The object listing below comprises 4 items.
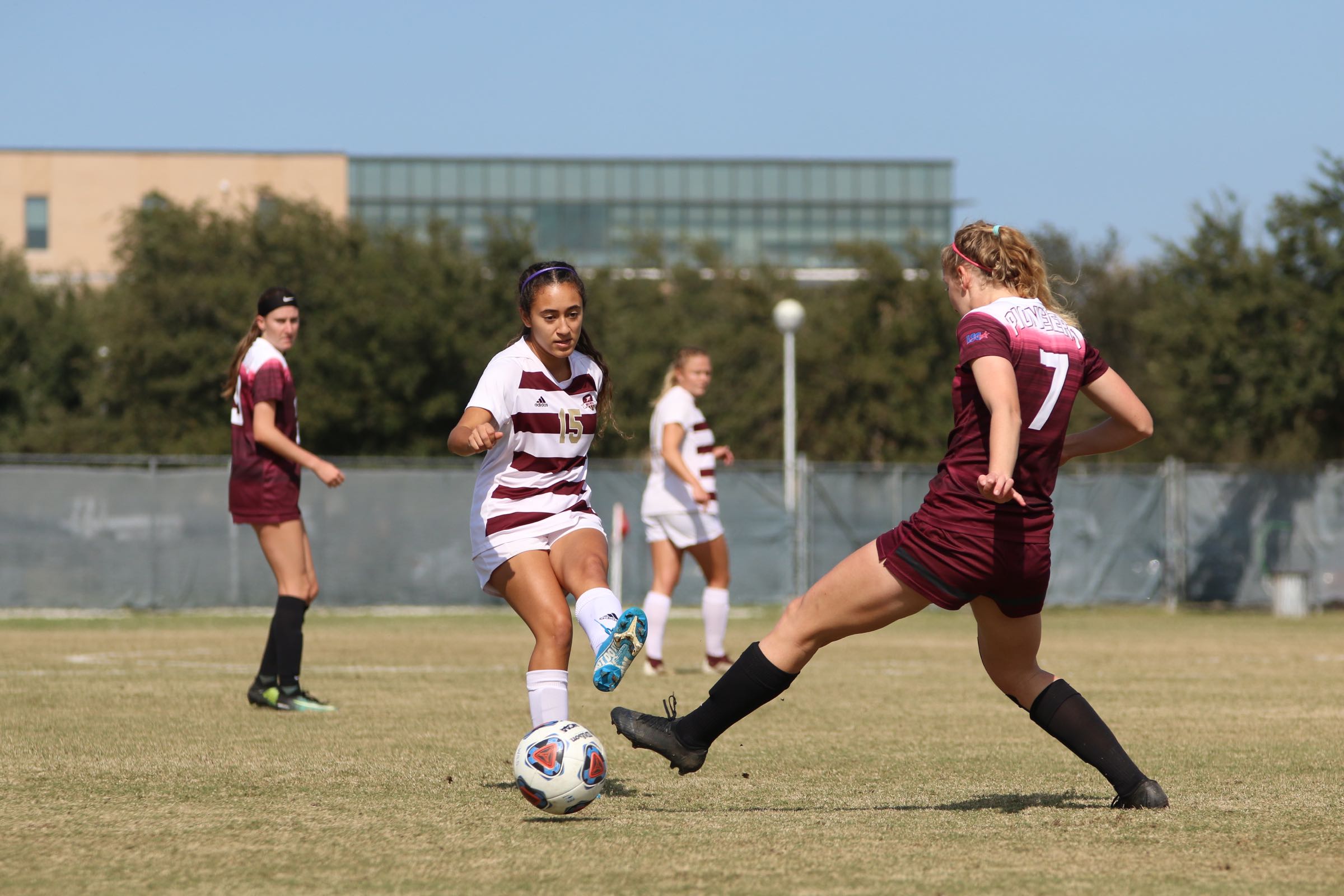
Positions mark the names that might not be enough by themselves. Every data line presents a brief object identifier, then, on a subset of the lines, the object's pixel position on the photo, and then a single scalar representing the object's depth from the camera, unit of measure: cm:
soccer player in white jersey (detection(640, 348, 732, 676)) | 2230
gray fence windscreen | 3966
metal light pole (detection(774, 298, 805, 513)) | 4341
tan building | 14312
